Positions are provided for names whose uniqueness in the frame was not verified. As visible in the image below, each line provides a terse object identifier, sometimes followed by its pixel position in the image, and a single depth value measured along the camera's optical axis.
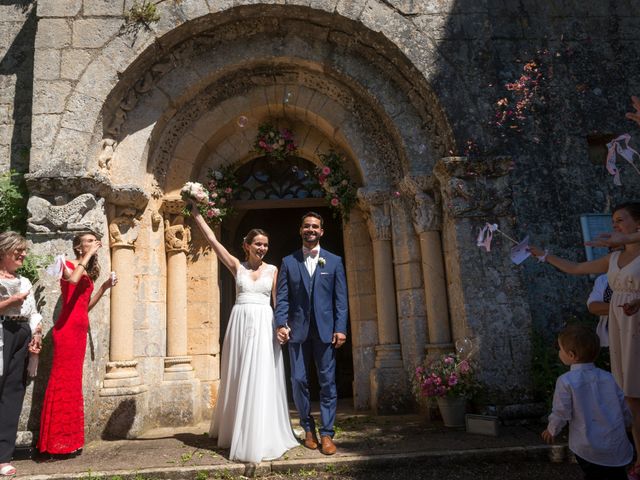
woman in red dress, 3.93
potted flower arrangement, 4.45
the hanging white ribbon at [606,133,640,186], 3.60
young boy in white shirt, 2.45
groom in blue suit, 3.86
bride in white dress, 3.59
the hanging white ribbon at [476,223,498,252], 4.66
